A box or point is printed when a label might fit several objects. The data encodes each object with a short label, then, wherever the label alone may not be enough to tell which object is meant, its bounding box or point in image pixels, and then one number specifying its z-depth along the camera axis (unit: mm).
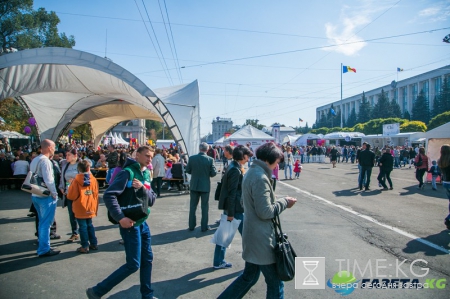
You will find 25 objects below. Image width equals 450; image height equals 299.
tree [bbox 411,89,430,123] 65188
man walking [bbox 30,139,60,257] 4691
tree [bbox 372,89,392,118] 69362
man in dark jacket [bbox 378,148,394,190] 11562
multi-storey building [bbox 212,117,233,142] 142000
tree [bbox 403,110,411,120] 72000
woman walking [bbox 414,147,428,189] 12069
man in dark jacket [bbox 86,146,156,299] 2953
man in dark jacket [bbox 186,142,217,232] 6160
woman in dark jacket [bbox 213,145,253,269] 4273
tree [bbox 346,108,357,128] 88688
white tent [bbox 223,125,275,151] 25844
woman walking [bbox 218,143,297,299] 2557
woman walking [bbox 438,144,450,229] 6074
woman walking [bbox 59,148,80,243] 5719
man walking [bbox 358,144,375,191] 11500
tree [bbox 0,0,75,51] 30031
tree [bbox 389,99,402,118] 70531
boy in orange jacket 4875
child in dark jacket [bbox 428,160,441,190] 11859
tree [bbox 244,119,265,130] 89594
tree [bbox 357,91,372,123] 77875
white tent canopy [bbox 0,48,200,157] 9422
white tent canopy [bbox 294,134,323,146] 37719
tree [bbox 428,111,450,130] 42075
